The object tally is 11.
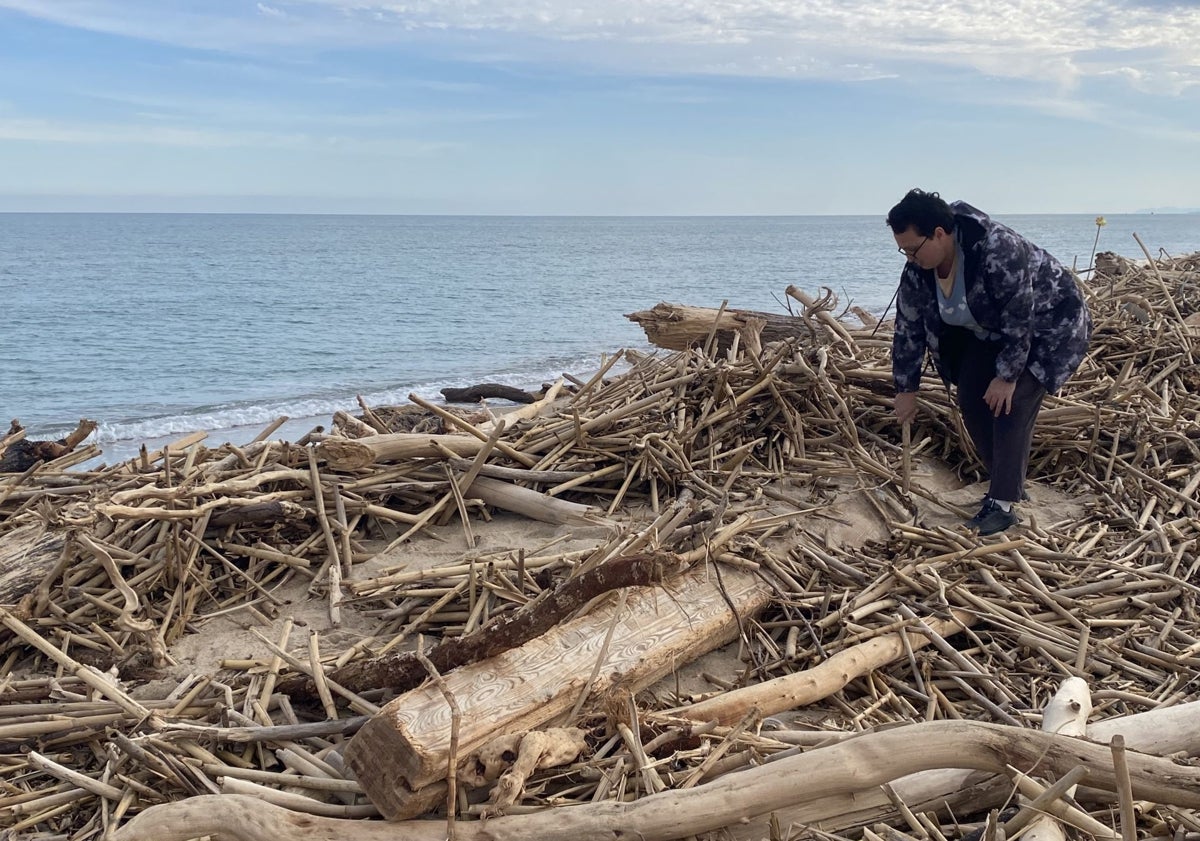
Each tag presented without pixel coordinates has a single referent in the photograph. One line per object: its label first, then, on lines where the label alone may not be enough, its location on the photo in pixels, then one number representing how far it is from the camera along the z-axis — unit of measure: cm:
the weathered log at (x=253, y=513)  495
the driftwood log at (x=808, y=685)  344
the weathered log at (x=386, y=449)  525
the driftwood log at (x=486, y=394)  1136
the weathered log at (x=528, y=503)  514
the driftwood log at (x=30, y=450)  652
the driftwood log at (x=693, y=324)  765
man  464
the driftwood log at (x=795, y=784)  272
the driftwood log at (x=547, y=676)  290
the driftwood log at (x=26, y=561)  444
